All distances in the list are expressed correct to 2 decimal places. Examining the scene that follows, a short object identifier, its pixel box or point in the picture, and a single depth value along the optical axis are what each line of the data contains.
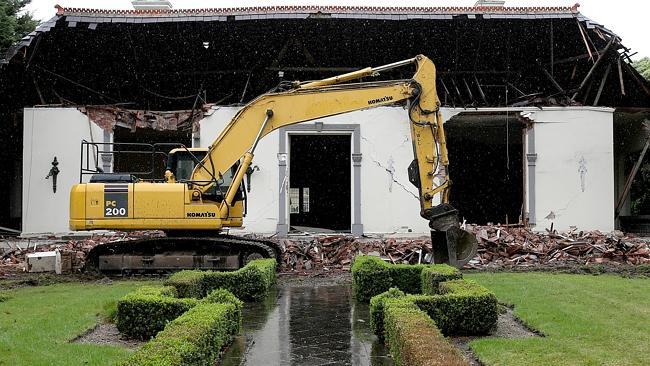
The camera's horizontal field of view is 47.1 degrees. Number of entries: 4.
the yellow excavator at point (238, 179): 15.27
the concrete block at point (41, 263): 17.11
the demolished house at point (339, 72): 23.88
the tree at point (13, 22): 29.75
